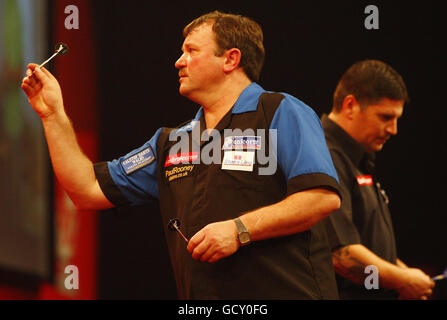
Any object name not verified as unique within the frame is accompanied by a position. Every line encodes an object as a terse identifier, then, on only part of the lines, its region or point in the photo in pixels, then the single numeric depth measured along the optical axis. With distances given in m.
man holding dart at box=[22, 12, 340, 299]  4.27
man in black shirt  4.69
